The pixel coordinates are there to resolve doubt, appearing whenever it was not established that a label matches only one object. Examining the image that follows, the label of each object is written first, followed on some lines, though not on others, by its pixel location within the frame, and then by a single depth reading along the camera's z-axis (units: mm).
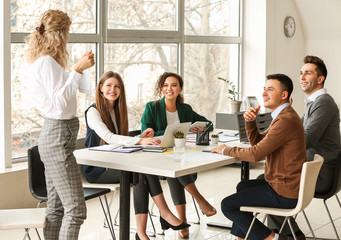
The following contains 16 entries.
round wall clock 8602
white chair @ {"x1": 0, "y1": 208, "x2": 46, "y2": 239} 3119
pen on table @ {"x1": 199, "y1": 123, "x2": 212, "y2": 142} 4289
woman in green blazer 4570
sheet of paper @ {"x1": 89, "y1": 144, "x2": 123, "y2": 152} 3915
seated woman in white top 4090
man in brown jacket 3564
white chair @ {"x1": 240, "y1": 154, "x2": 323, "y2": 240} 3402
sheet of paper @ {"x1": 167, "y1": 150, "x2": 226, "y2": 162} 3695
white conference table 3390
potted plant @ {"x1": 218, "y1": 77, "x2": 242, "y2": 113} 7379
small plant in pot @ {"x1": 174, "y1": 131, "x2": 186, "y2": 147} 3963
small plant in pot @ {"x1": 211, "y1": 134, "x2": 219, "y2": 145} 4344
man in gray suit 4117
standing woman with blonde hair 3213
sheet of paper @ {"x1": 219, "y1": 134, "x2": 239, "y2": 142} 4587
